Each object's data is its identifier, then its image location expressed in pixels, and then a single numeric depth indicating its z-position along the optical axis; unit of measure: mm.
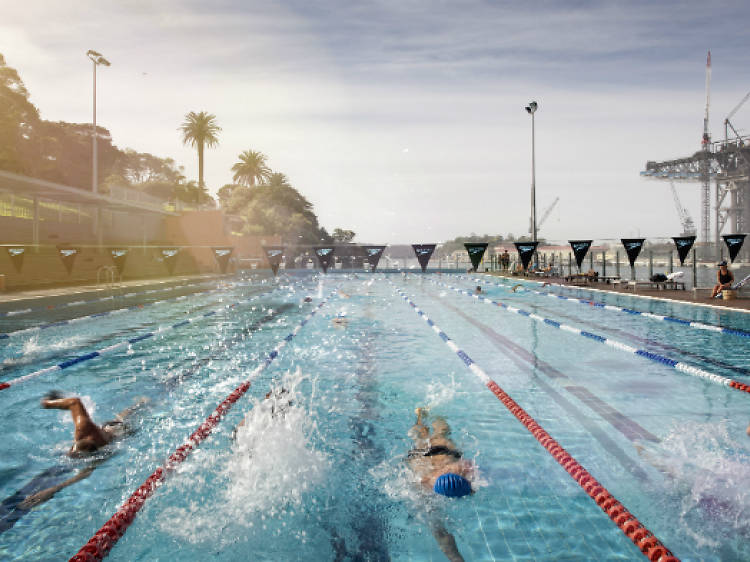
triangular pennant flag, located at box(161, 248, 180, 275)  23197
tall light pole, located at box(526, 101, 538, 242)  27006
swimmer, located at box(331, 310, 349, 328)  11697
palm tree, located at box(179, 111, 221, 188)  53719
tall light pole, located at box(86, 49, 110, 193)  27969
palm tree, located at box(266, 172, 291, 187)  63250
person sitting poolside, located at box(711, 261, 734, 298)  13203
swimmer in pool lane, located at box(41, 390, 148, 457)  4188
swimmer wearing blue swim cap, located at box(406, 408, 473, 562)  2990
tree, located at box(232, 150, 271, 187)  66000
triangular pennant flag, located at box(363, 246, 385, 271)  22156
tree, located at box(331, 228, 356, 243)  75762
